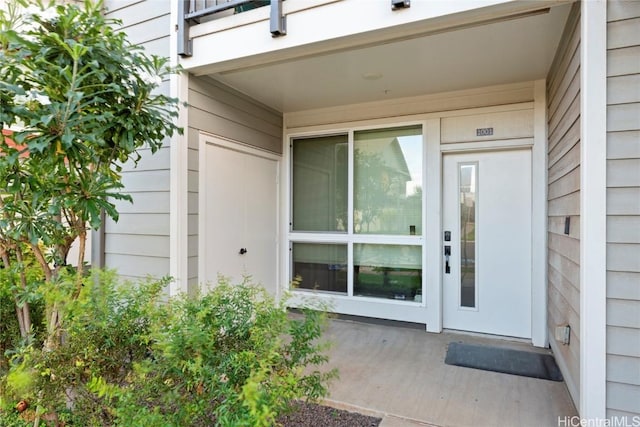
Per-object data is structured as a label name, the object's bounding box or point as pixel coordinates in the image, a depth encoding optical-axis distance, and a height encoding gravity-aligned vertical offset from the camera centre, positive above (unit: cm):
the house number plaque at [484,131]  357 +86
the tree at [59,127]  207 +54
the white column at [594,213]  188 +1
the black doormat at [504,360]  281 -126
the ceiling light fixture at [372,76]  325 +130
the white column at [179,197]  311 +14
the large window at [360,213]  396 +1
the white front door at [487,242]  355 -29
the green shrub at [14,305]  234 -69
